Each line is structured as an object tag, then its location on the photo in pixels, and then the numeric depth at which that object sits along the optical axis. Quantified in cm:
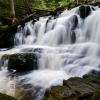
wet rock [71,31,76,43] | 608
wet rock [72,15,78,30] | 641
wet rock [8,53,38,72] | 498
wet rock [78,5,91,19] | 650
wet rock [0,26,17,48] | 722
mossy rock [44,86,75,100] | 272
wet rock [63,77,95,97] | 276
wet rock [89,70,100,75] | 404
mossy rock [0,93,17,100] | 185
